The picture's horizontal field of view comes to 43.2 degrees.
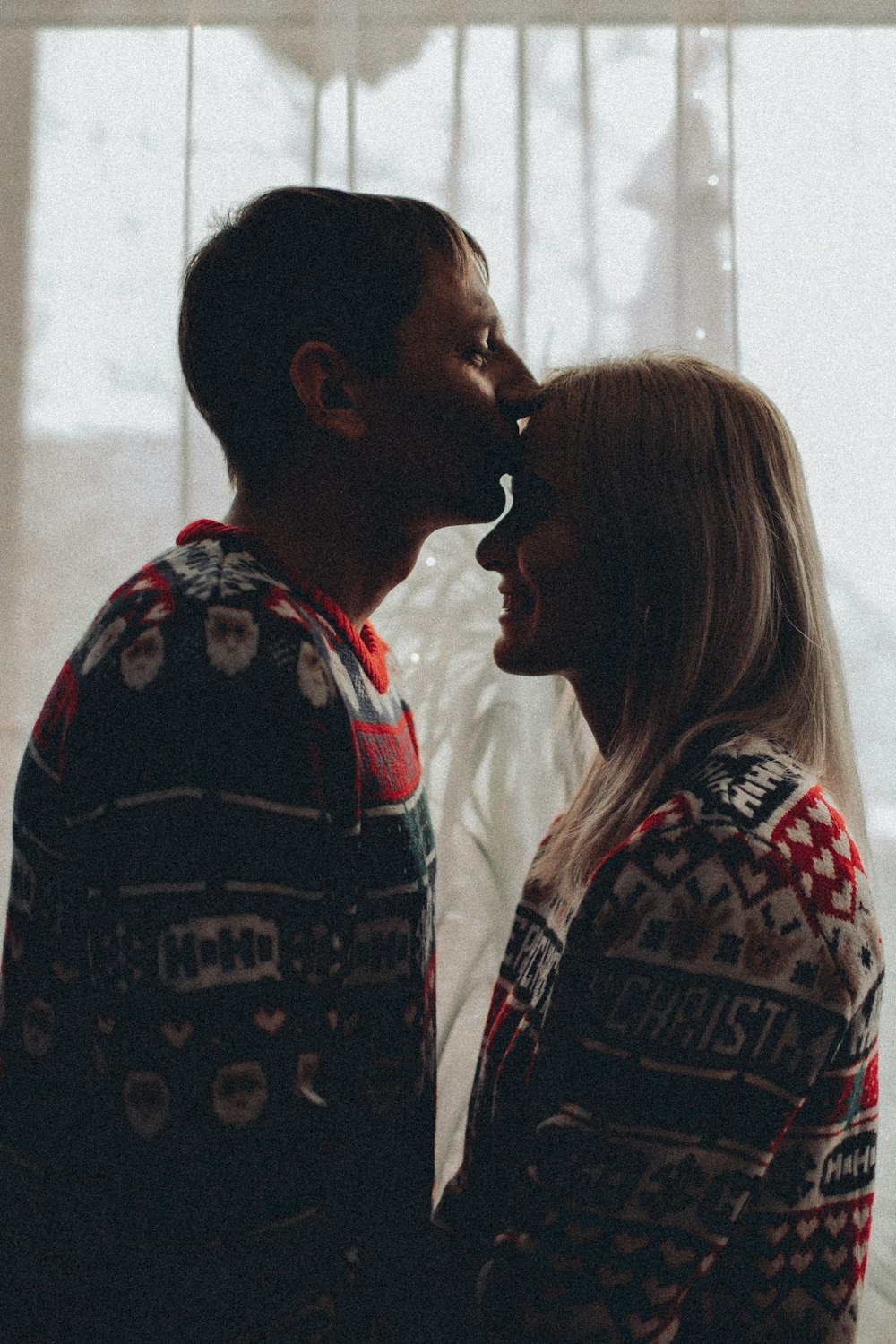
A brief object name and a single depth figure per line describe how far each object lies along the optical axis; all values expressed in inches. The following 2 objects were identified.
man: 28.4
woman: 29.3
